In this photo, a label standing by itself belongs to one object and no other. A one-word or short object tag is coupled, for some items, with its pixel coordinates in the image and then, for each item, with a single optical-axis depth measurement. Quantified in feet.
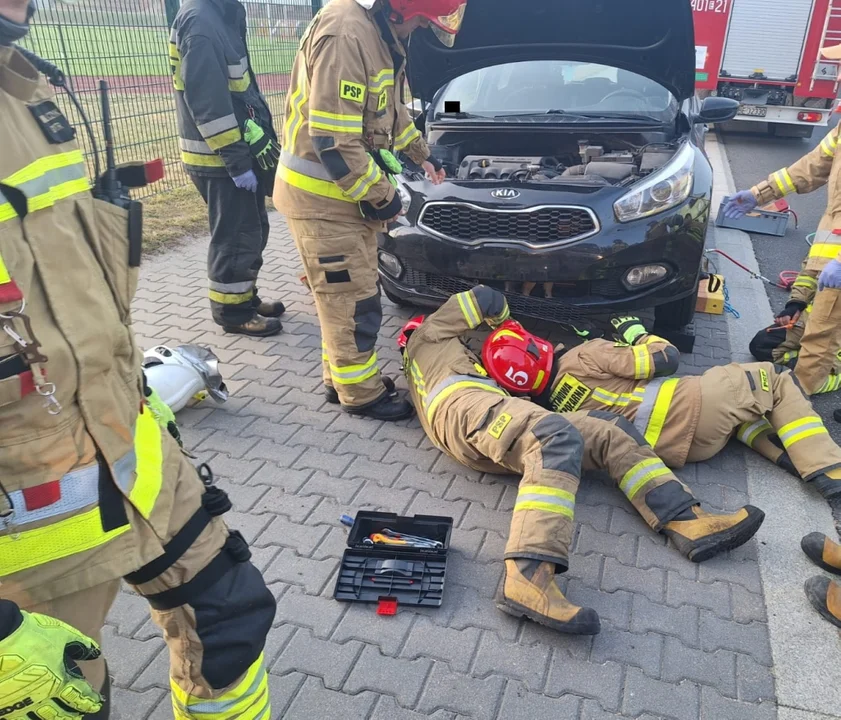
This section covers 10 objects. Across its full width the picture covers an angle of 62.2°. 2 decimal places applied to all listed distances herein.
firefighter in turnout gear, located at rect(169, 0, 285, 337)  13.03
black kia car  12.76
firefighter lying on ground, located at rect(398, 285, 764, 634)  8.18
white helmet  11.84
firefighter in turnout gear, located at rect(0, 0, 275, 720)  4.01
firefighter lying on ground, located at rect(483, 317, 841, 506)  10.28
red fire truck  38.22
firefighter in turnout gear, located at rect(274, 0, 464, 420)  10.12
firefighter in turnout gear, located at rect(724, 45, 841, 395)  12.32
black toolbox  8.39
